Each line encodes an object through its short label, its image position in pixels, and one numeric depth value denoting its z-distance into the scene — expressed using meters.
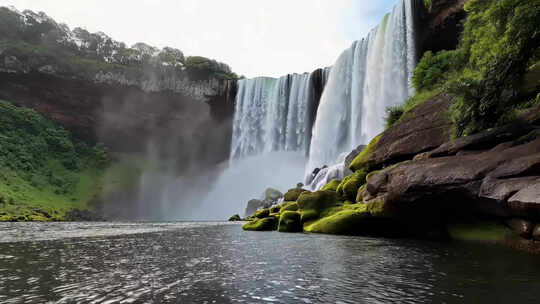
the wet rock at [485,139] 10.07
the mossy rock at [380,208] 12.60
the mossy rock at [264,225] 19.56
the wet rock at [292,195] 29.52
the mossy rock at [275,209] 26.25
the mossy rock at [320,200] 18.22
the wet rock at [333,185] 22.06
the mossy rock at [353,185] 18.41
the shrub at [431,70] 25.74
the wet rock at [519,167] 7.58
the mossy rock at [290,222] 17.62
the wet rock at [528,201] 6.57
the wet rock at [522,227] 7.76
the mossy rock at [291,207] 21.23
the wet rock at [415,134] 15.11
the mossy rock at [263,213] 26.39
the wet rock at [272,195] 46.59
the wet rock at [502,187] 7.38
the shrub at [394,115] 23.03
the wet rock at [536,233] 7.43
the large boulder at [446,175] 8.97
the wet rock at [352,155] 27.72
